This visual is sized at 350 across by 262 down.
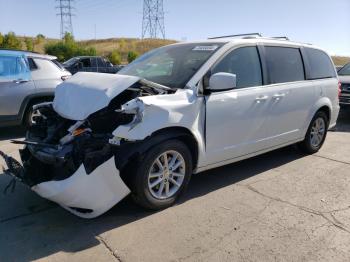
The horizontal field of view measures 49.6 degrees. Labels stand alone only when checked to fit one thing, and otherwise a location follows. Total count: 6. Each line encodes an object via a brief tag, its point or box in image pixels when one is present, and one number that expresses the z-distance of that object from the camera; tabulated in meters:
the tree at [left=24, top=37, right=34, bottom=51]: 47.17
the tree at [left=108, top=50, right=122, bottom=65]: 43.44
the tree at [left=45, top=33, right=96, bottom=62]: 42.55
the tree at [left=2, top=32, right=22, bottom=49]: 39.31
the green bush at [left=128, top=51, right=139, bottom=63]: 44.70
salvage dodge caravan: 3.46
